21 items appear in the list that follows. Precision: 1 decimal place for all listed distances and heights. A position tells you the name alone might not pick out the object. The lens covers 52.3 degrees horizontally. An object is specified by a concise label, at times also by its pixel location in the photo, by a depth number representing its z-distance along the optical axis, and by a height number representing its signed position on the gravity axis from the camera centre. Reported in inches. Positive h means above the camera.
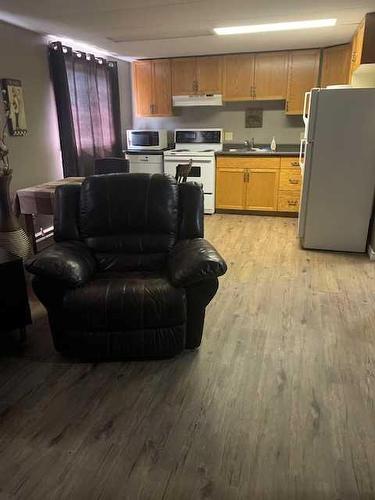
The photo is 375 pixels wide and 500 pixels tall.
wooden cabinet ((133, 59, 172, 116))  227.8 +19.1
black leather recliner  83.4 -33.8
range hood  221.1 +11.2
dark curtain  179.0 +7.9
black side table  90.9 -39.9
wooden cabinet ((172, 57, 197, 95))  222.2 +25.0
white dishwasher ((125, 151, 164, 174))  228.1 -23.3
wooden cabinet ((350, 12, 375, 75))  139.0 +27.9
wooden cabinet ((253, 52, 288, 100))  210.5 +23.4
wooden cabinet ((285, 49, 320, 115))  206.1 +22.6
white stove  218.2 -18.8
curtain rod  172.9 +31.5
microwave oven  227.0 -10.6
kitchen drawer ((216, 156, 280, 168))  209.6 -22.3
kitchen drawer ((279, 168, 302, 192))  207.2 -31.1
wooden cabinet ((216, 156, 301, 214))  209.2 -34.1
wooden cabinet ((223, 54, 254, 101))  214.8 +23.3
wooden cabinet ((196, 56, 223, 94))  218.7 +24.9
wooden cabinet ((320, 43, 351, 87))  194.4 +26.9
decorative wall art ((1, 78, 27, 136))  153.1 +6.2
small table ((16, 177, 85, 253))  141.9 -28.5
